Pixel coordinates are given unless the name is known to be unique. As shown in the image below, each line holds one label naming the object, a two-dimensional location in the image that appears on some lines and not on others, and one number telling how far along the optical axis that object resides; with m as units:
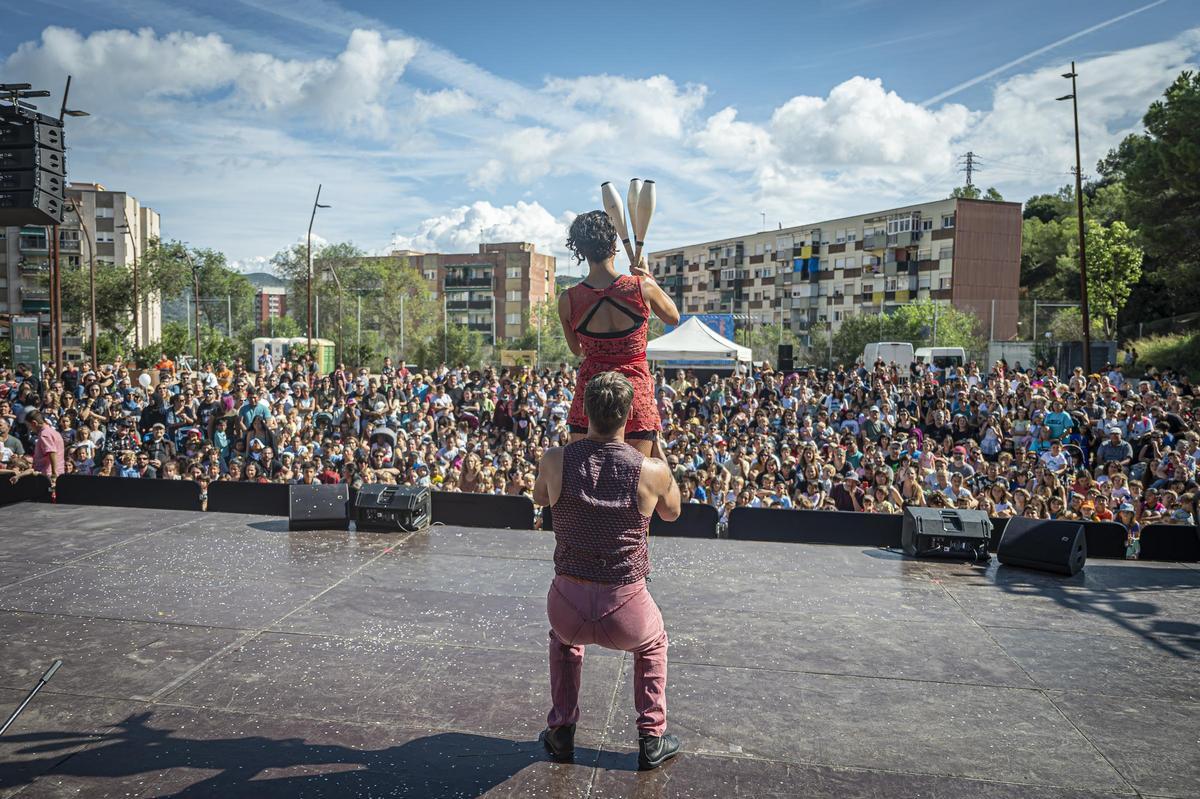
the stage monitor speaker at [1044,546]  5.72
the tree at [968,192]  65.19
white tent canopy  18.25
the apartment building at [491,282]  75.06
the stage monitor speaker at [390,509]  6.88
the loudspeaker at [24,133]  8.09
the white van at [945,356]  23.06
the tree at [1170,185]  20.95
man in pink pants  2.81
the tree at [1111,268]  33.97
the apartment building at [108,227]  66.12
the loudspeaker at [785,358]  21.17
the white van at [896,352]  24.51
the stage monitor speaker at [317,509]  6.91
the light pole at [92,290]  26.43
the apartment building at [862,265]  46.84
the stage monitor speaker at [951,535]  6.14
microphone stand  2.87
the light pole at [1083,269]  18.97
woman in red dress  3.48
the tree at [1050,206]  56.59
